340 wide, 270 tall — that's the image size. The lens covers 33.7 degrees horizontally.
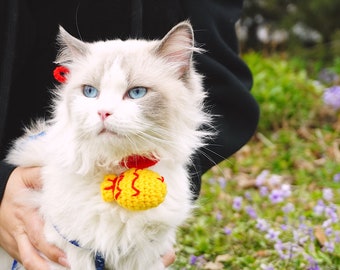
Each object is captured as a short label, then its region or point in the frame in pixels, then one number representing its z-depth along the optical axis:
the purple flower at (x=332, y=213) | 2.58
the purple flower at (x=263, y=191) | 3.01
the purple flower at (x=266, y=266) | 2.30
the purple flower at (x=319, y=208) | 2.69
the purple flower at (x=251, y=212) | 2.78
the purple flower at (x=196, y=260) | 2.46
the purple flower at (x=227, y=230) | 2.65
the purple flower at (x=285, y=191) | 2.82
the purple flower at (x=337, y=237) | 2.41
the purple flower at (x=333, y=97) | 3.73
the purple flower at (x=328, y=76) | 5.51
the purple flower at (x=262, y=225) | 2.59
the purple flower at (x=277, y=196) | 2.78
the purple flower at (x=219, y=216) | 2.89
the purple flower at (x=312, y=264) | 2.25
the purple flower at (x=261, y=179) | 3.19
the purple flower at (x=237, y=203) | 2.88
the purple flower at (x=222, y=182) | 3.26
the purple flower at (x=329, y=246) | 2.36
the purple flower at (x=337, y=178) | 3.26
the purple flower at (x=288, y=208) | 2.76
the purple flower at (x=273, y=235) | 2.46
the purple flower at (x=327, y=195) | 2.88
